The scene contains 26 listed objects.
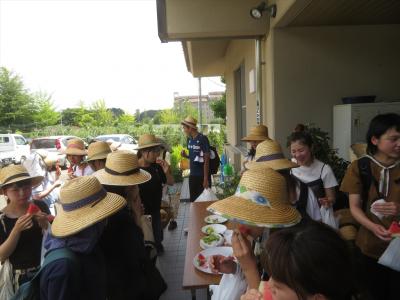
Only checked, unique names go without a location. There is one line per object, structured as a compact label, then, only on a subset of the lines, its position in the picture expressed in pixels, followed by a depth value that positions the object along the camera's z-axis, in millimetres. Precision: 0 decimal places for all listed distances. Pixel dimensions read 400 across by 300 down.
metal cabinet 4266
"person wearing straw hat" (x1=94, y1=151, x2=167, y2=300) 1890
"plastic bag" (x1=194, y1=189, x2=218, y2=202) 4492
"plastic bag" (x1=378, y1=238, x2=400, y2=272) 1970
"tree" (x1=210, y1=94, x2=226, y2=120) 19408
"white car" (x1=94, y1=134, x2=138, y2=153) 19134
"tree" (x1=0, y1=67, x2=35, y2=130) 32312
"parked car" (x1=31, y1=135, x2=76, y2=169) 16664
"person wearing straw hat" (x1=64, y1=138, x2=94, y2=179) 4091
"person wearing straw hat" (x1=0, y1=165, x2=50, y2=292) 2270
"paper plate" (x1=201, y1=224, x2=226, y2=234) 2897
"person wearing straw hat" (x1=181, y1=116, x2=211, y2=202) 5406
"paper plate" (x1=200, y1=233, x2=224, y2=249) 2549
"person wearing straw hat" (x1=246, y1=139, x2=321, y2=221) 2339
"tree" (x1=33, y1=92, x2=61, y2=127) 36062
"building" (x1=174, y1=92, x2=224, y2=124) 38412
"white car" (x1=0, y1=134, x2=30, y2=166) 16734
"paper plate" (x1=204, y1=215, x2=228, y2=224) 3137
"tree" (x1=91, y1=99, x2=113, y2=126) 41375
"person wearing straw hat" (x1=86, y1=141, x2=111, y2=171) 3674
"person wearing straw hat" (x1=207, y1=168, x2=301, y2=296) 1570
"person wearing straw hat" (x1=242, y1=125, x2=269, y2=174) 4395
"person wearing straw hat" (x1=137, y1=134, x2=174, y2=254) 4137
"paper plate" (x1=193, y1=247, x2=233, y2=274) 2218
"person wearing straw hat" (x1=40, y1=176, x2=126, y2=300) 1510
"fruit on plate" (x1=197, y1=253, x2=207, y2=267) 2275
